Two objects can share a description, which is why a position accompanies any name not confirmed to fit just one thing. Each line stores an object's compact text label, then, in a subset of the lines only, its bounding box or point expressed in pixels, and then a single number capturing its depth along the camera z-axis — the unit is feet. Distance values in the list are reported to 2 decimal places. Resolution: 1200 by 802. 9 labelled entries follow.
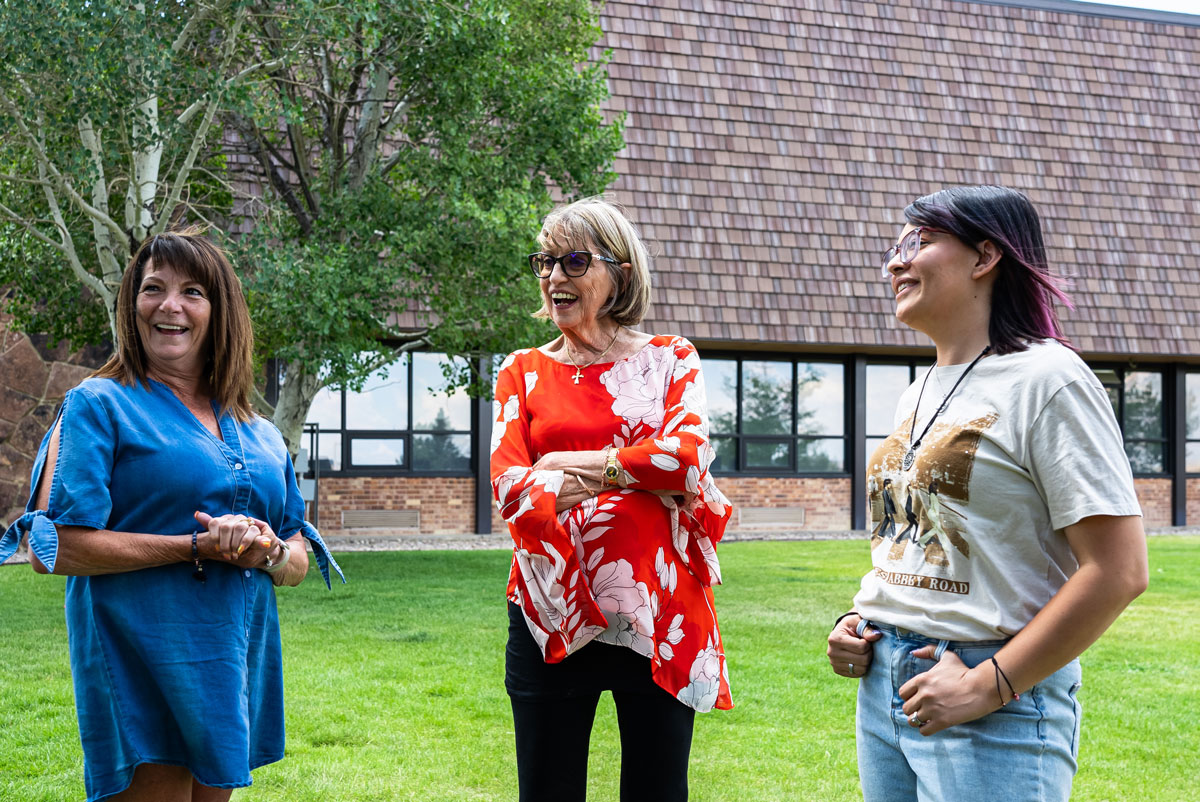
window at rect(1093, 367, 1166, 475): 60.13
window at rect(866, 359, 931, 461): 56.80
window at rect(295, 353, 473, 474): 47.80
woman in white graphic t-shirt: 5.30
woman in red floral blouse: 7.68
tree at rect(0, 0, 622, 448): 25.21
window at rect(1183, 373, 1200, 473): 60.75
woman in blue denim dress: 7.05
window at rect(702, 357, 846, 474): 54.49
